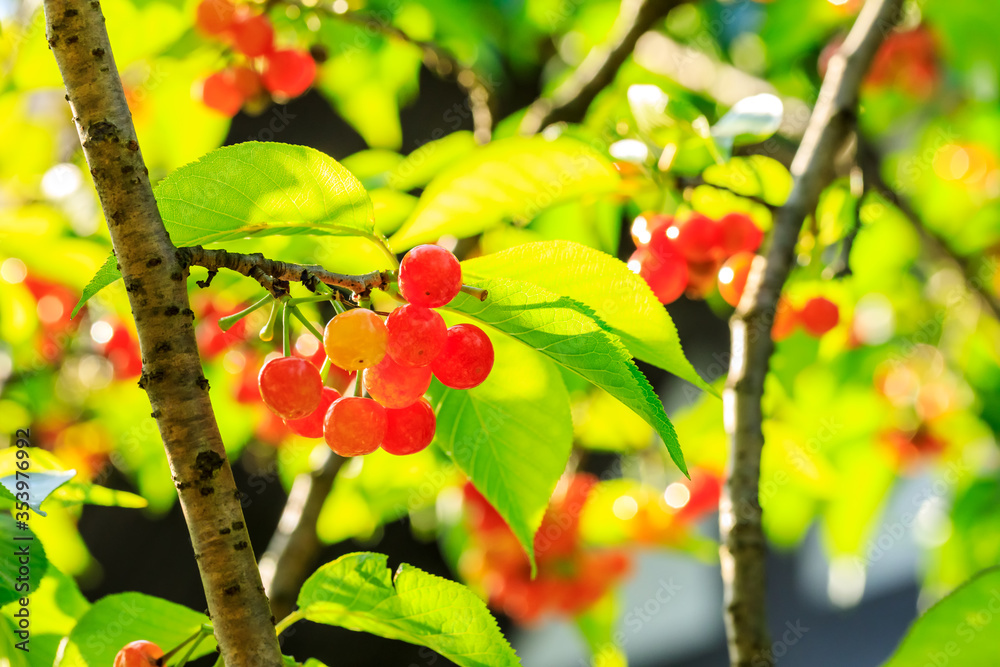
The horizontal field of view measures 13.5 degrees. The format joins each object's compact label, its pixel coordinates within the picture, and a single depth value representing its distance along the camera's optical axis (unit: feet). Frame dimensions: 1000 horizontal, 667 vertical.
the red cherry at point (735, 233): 4.28
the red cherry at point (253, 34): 5.47
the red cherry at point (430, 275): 3.62
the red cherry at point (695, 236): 4.23
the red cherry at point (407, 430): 3.76
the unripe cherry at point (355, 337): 3.63
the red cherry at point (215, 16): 5.30
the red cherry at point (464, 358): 3.67
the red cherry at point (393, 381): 3.71
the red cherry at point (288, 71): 5.79
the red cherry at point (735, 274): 4.28
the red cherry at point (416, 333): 3.66
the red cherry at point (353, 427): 3.71
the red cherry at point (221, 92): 5.83
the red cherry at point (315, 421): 3.82
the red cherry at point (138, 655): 3.64
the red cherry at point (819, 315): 4.79
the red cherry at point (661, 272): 4.23
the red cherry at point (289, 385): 3.69
